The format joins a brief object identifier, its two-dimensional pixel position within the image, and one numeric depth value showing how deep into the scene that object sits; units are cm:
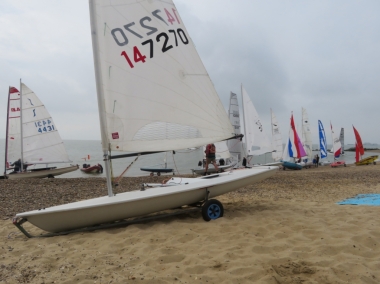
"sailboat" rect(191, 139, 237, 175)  1758
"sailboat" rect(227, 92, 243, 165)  1797
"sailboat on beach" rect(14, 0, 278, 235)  417
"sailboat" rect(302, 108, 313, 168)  2848
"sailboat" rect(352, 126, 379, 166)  2538
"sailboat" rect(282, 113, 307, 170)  2431
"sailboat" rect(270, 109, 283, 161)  2436
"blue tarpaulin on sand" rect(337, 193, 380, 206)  582
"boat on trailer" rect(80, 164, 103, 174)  2569
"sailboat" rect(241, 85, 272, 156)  1703
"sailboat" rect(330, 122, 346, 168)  3144
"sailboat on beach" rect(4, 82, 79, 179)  1562
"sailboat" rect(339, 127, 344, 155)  5409
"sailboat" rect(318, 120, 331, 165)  3066
